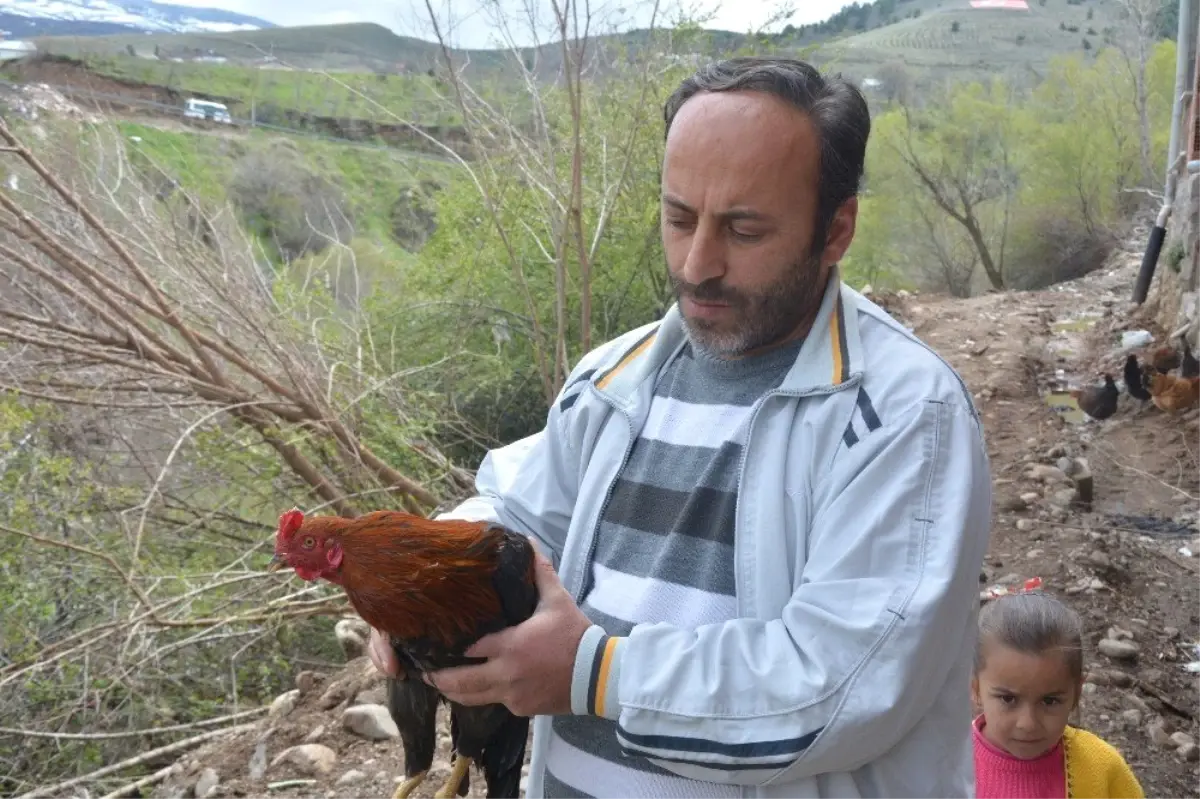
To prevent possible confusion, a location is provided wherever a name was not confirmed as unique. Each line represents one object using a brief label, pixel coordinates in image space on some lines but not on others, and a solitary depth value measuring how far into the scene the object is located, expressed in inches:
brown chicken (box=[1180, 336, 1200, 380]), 268.1
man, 45.6
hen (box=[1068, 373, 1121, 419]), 277.3
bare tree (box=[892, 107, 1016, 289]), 663.8
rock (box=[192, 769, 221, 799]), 134.6
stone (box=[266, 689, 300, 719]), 155.1
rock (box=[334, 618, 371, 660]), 185.3
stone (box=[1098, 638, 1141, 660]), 145.9
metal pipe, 389.4
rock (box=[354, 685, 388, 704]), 148.3
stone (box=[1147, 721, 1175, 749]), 128.3
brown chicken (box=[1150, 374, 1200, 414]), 256.4
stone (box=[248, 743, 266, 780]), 136.6
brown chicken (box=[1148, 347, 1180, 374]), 282.7
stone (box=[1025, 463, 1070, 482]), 223.1
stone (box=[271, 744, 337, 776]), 134.8
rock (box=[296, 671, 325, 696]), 163.5
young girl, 86.0
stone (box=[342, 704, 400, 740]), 140.6
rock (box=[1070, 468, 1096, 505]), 210.7
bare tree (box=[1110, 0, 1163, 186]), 581.6
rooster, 67.3
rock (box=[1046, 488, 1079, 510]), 209.2
